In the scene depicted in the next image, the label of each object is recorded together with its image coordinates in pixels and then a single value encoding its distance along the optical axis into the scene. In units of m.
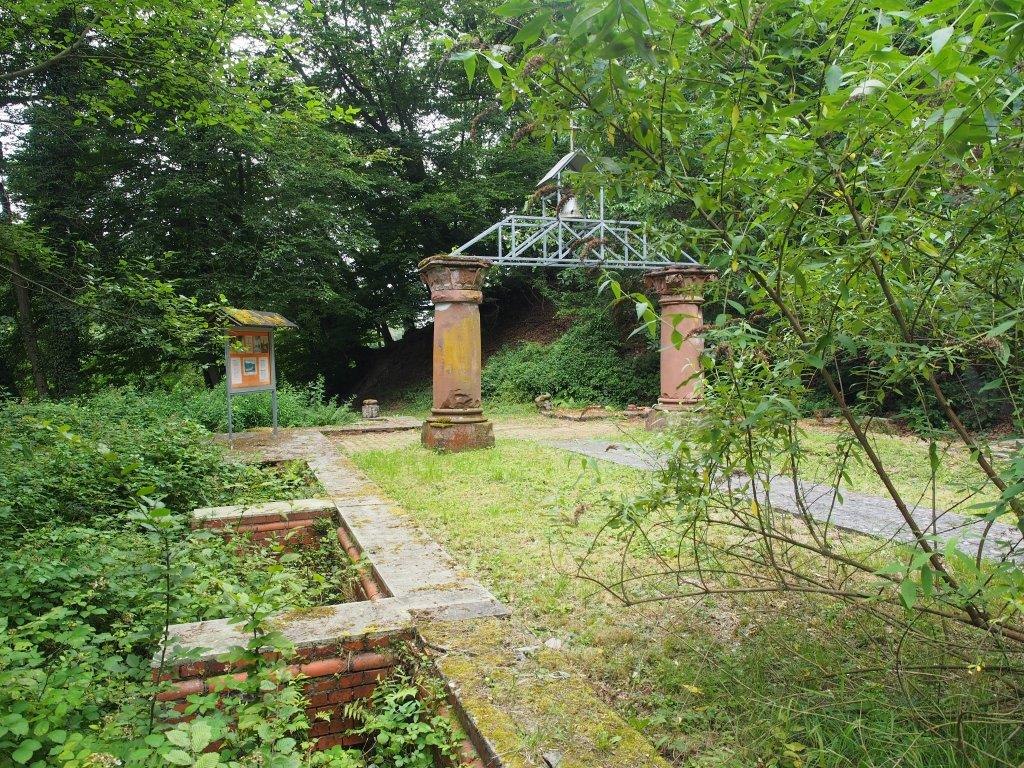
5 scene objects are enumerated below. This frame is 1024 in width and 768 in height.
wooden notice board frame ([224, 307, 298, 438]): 8.82
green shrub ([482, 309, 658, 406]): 15.06
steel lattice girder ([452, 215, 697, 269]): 11.70
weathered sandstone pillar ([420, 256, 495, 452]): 7.93
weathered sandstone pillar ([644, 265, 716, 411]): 9.30
